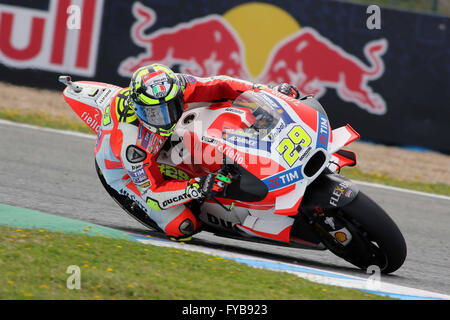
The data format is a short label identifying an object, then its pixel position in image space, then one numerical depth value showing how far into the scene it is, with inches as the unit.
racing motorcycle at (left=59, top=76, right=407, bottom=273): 383.9
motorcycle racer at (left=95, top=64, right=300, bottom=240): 402.3
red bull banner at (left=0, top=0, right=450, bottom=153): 850.8
